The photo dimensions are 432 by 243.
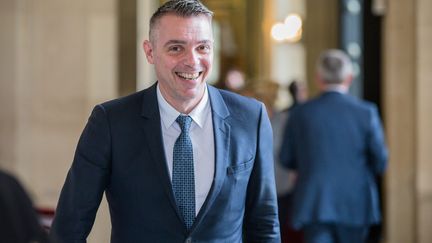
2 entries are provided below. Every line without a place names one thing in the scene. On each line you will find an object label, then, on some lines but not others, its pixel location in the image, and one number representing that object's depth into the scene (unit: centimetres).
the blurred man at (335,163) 1240
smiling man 581
